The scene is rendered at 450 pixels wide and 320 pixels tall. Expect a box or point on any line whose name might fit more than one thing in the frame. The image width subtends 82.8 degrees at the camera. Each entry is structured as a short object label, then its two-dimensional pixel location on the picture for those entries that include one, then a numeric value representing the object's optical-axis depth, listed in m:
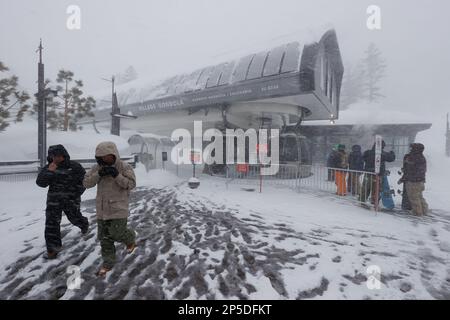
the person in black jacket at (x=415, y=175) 6.63
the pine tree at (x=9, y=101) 11.46
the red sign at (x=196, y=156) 12.19
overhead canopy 11.67
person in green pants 3.40
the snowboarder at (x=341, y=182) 8.88
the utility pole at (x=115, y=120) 17.52
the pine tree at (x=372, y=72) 54.00
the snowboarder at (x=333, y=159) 10.98
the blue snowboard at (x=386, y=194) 7.23
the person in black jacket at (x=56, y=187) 3.82
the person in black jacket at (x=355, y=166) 8.63
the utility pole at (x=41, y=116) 9.87
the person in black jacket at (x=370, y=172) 7.42
